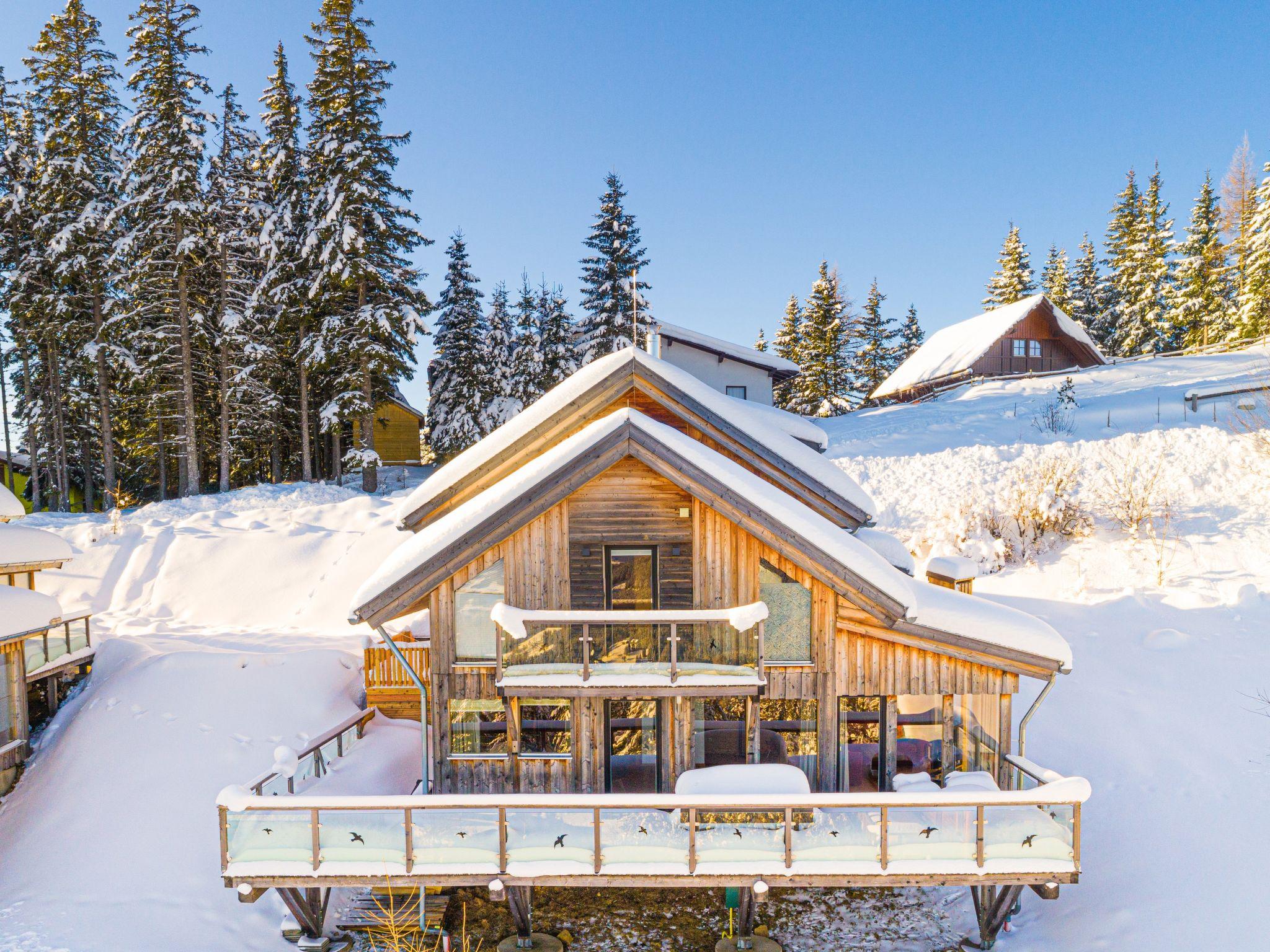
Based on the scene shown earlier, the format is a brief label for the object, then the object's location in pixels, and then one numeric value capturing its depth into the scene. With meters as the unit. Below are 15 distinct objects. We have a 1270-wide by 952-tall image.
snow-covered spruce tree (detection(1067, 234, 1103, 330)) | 49.94
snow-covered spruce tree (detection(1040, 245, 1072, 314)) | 49.25
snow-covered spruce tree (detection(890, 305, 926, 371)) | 56.38
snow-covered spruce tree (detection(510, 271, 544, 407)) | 34.94
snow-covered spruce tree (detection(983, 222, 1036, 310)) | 48.97
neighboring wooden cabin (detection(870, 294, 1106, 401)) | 39.16
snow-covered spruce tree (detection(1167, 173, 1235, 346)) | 42.69
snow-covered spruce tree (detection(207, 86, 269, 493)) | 27.55
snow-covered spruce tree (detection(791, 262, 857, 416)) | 46.62
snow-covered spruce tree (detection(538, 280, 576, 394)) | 34.40
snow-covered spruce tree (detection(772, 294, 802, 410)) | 49.97
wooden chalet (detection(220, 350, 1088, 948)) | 8.70
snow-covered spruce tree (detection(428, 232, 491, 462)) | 34.03
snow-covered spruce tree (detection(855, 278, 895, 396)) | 53.88
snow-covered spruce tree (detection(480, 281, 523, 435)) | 33.25
